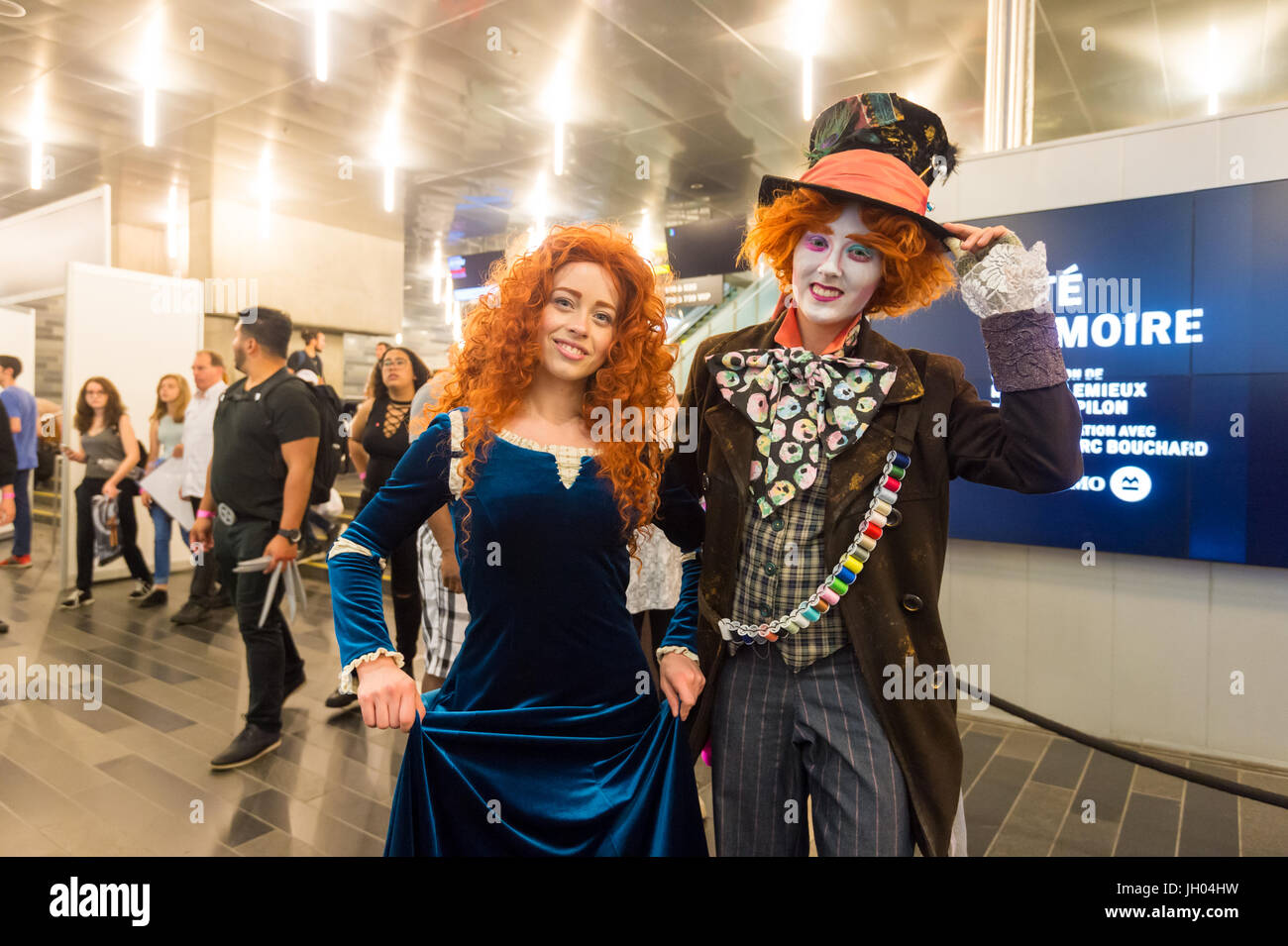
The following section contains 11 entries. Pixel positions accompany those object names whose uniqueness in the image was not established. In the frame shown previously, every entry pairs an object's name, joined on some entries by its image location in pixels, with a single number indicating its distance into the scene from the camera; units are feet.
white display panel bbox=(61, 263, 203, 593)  20.90
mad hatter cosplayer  4.21
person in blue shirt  22.63
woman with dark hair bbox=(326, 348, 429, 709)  12.37
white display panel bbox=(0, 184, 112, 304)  26.02
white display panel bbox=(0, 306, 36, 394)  30.22
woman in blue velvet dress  4.12
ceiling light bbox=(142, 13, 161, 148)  19.04
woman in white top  19.13
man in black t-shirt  10.76
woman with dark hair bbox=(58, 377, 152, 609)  19.53
